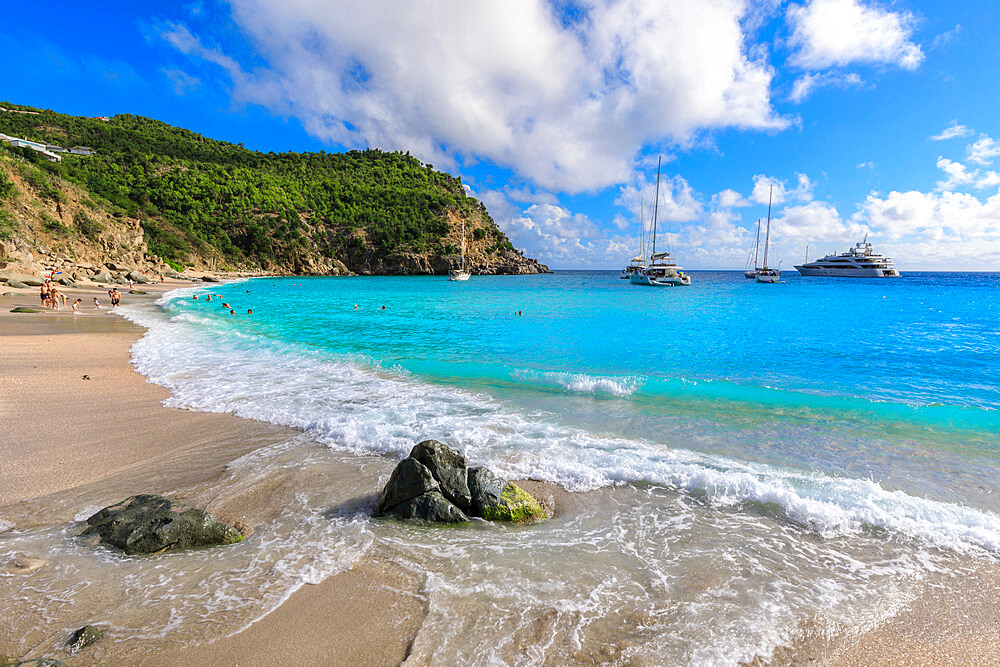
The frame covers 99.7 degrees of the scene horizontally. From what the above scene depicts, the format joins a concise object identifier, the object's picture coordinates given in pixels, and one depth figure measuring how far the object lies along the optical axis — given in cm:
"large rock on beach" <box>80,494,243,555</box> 405
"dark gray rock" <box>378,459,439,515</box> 494
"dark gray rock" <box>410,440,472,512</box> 502
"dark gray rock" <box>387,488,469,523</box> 478
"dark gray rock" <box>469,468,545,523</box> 489
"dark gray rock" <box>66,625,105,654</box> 286
